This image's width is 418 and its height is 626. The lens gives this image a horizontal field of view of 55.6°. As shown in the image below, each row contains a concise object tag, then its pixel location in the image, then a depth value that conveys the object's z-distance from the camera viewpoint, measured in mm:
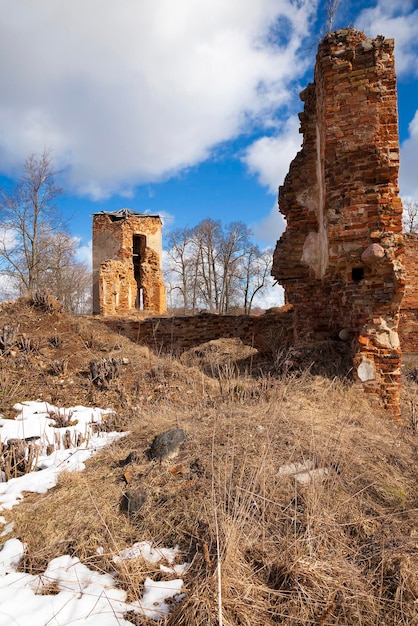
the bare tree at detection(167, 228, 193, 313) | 33103
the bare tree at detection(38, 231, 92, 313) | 19828
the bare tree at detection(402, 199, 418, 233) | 31891
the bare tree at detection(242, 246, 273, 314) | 31778
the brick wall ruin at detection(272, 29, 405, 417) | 5441
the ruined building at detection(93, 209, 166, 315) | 19422
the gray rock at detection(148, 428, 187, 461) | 3203
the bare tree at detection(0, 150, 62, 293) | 18828
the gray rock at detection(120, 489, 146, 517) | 2645
